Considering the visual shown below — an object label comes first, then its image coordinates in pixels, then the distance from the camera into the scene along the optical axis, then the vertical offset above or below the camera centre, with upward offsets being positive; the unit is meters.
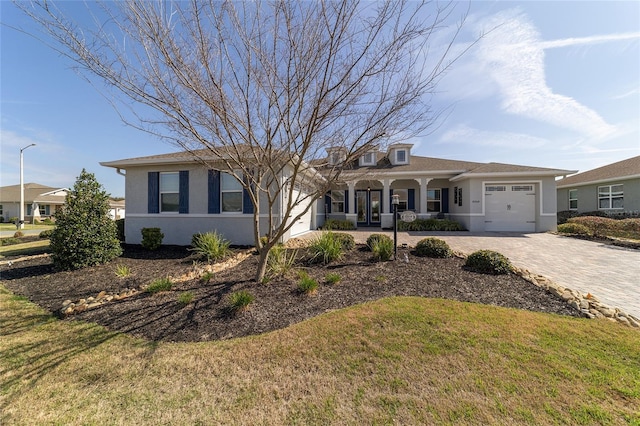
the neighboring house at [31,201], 29.67 +1.73
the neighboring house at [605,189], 14.80 +1.65
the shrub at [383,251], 6.65 -1.00
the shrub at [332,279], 5.03 -1.33
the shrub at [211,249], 7.31 -1.03
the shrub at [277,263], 5.50 -1.14
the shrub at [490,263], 5.58 -1.15
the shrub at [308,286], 4.57 -1.35
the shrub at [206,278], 5.29 -1.38
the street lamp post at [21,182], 21.87 +3.05
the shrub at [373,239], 7.42 -0.76
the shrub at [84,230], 6.46 -0.42
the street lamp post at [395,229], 6.73 -0.44
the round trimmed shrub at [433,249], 6.89 -0.99
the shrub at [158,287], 4.77 -1.40
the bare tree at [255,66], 3.44 +2.27
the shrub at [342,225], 14.48 -0.64
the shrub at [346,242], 7.60 -0.87
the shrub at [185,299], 4.20 -1.45
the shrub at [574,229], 11.65 -0.75
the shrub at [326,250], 6.56 -0.97
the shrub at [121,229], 10.65 -0.62
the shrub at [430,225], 13.61 -0.63
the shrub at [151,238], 8.84 -0.84
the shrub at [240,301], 3.97 -1.40
